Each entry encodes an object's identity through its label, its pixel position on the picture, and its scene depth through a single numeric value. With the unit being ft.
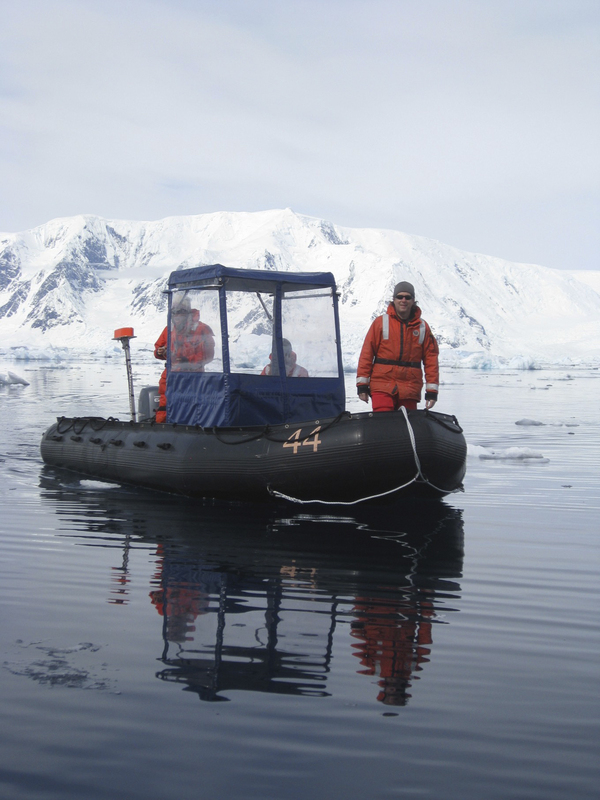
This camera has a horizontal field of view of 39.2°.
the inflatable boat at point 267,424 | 22.74
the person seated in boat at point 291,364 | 27.61
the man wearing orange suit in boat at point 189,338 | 27.37
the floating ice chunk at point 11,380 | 104.83
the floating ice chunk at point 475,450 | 38.06
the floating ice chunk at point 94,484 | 30.55
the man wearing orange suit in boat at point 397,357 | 24.25
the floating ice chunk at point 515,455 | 37.19
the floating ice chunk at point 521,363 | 196.34
